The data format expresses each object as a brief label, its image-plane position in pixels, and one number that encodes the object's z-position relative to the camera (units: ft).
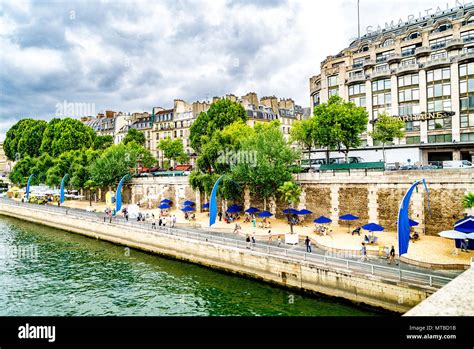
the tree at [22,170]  264.52
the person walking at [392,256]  73.22
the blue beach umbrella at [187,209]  140.84
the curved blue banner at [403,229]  70.28
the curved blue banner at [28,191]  229.25
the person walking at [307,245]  84.96
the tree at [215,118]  197.57
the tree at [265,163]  119.44
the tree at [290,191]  111.14
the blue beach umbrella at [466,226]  70.95
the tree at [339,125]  136.67
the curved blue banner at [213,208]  110.09
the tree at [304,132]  147.33
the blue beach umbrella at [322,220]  101.34
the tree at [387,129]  139.33
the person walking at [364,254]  75.56
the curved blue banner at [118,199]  155.33
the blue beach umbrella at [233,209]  130.11
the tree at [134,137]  272.10
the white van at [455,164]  104.28
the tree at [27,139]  295.89
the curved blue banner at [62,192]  198.95
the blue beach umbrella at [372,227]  87.07
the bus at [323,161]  153.15
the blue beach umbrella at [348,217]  100.63
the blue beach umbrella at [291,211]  110.68
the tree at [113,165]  191.42
